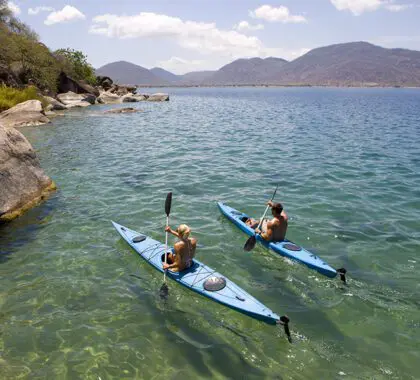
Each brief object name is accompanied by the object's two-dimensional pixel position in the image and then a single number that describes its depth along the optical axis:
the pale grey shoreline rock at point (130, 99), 64.50
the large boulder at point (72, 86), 55.10
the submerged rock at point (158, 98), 71.54
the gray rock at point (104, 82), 77.18
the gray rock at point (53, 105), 42.33
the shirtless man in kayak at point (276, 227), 9.97
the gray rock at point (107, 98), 60.66
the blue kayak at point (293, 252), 8.57
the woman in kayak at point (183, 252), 8.35
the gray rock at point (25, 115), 30.11
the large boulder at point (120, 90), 74.18
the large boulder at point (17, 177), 11.52
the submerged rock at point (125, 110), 44.42
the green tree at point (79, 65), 64.50
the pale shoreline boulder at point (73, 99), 50.29
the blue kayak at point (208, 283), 7.02
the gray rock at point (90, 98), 54.62
